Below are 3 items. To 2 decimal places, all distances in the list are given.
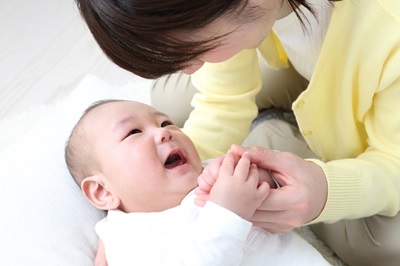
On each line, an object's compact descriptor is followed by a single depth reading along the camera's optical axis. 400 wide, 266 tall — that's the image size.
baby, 0.72
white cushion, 0.90
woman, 0.62
